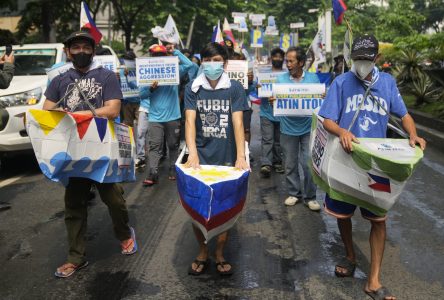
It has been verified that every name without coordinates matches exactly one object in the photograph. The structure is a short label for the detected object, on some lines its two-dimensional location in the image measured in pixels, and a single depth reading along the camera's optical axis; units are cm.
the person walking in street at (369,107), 393
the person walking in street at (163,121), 760
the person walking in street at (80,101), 434
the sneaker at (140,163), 862
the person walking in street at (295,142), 645
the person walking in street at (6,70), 567
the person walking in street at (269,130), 812
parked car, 793
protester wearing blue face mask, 443
